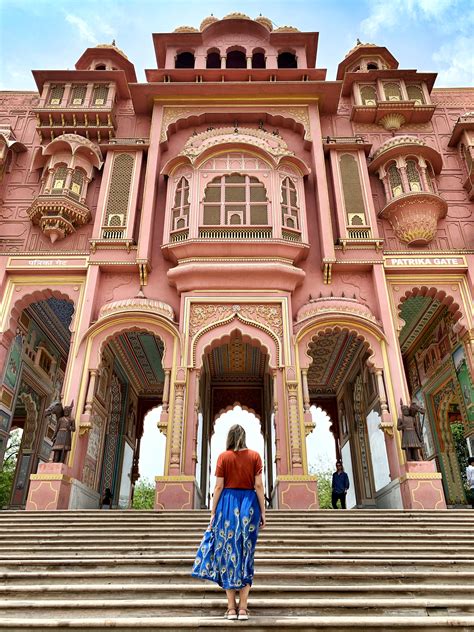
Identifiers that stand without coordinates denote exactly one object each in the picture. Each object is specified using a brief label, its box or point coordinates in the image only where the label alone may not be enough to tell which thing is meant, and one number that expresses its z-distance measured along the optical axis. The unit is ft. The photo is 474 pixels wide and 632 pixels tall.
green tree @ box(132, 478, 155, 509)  163.41
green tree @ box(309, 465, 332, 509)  149.41
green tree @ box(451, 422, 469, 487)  73.87
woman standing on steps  12.52
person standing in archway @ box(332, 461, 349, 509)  41.48
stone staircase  12.48
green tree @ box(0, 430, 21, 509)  92.89
